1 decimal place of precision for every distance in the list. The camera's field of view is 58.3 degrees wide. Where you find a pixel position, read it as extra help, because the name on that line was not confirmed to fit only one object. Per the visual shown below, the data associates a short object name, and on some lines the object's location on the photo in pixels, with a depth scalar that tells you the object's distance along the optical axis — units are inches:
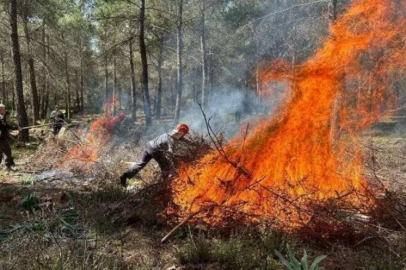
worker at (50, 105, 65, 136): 586.9
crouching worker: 279.1
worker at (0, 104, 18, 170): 375.6
